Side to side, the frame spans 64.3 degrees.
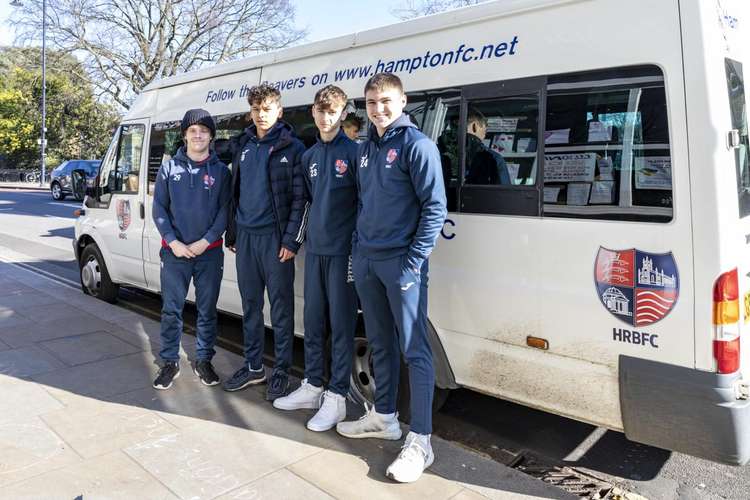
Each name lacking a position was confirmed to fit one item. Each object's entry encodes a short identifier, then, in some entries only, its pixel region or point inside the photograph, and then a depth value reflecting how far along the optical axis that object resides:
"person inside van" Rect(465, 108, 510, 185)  3.26
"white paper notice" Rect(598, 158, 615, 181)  2.87
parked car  24.73
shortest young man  4.23
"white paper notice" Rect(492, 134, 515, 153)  3.22
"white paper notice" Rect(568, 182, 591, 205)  2.93
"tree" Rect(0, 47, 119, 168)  38.84
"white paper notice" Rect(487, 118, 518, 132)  3.20
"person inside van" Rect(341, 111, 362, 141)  4.09
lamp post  26.48
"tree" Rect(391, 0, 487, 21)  16.64
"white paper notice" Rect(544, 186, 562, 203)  3.02
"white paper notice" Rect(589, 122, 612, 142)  2.88
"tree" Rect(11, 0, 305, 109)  26.27
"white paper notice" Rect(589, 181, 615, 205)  2.85
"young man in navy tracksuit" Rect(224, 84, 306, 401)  3.90
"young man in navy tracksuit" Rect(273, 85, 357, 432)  3.50
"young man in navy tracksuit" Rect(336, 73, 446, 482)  2.98
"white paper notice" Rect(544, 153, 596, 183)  2.93
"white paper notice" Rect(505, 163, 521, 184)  3.19
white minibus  2.59
